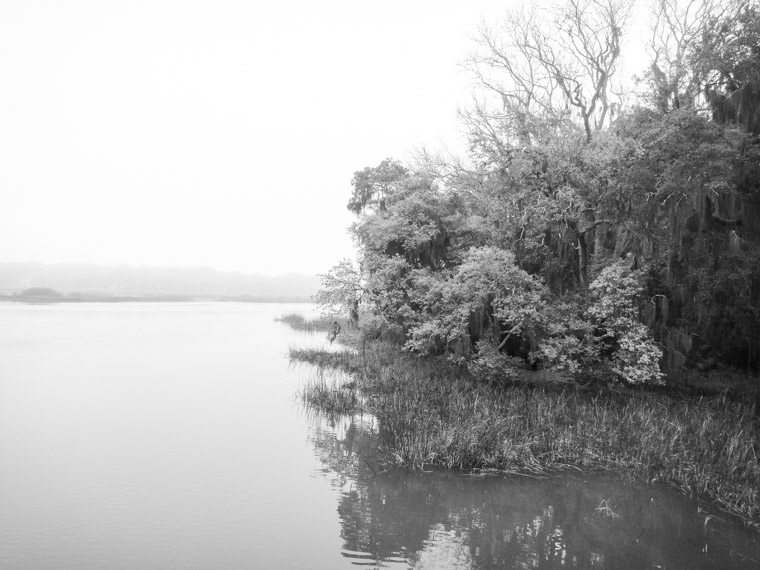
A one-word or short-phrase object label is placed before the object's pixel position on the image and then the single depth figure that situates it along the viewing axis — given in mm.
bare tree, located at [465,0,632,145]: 26594
